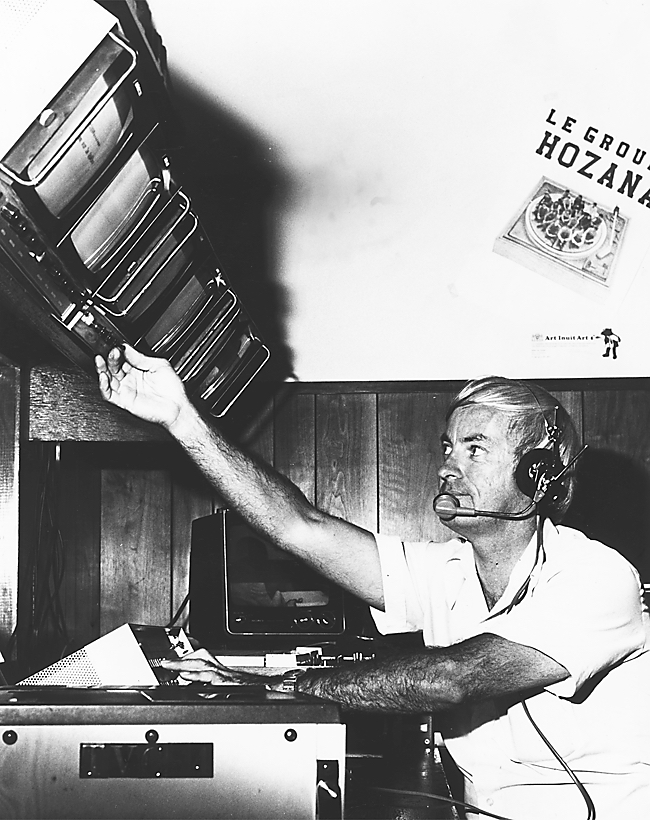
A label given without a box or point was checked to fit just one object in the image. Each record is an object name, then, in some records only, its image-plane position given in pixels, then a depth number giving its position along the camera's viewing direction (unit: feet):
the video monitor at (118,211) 4.08
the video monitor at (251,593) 7.33
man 4.83
